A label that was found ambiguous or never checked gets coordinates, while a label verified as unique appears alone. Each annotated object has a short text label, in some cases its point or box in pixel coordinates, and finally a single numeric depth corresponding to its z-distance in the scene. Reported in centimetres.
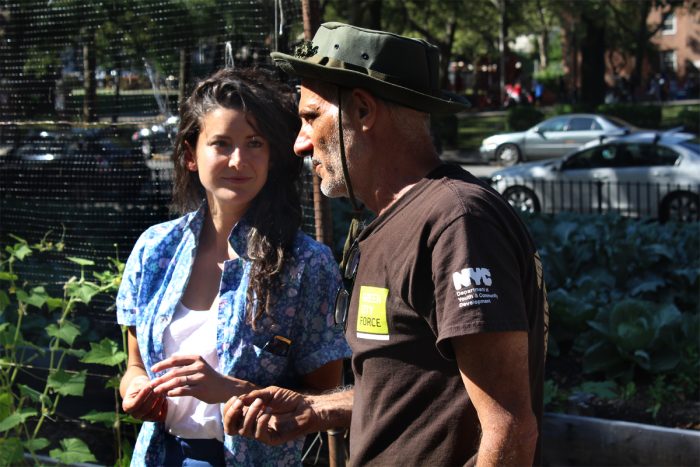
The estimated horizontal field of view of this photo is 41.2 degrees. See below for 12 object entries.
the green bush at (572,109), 3497
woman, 273
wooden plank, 477
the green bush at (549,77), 5706
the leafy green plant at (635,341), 584
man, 181
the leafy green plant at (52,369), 374
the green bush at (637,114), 3381
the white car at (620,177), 1498
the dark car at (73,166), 508
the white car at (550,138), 2683
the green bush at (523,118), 3422
